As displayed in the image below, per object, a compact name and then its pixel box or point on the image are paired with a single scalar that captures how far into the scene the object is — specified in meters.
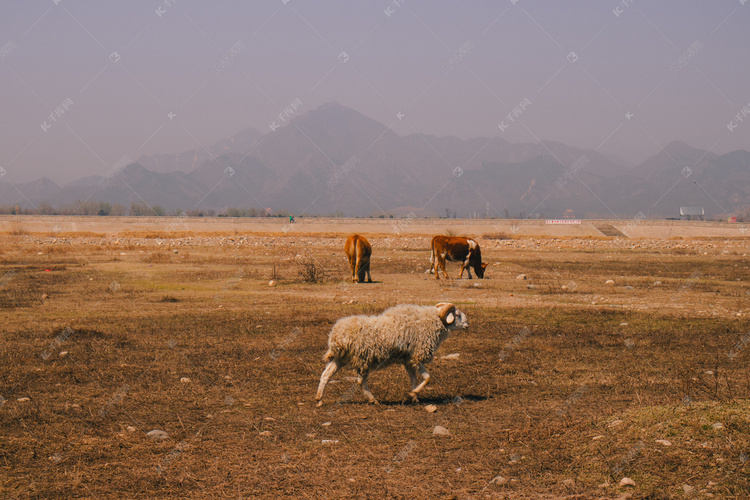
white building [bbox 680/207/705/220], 167.05
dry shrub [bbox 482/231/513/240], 70.45
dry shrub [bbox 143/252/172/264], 37.16
